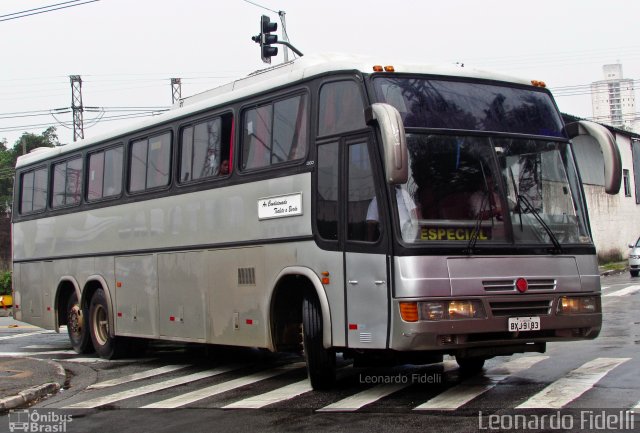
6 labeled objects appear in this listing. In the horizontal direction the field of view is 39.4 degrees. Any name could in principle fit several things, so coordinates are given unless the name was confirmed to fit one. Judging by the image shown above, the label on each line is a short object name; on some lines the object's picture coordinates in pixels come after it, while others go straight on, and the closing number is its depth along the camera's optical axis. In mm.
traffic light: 19766
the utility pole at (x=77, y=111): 50750
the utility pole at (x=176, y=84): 53031
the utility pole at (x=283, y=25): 23625
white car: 33000
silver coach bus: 8844
